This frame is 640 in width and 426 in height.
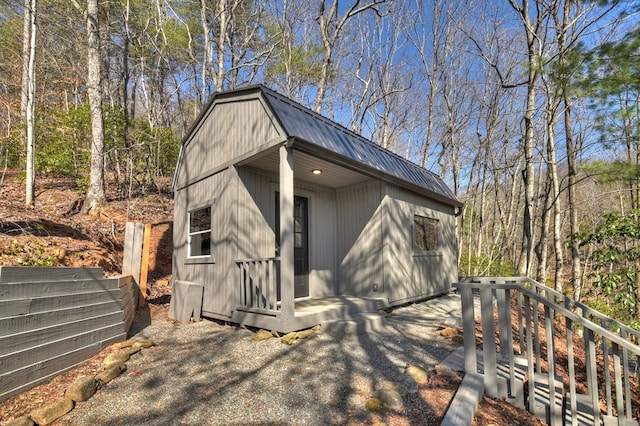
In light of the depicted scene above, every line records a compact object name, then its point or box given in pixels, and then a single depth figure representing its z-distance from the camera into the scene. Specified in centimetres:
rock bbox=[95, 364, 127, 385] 298
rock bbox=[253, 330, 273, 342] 412
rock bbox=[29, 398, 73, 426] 231
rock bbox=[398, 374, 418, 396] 271
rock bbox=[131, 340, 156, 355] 384
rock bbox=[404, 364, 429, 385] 290
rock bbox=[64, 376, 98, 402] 264
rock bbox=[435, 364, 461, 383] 289
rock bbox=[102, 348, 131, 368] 334
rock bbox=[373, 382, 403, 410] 252
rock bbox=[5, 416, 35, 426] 221
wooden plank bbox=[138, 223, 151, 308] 580
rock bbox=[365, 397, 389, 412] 248
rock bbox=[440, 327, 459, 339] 420
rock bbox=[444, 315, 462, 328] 459
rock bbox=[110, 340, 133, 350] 380
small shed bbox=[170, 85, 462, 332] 451
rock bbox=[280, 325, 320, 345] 395
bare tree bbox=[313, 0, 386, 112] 1085
